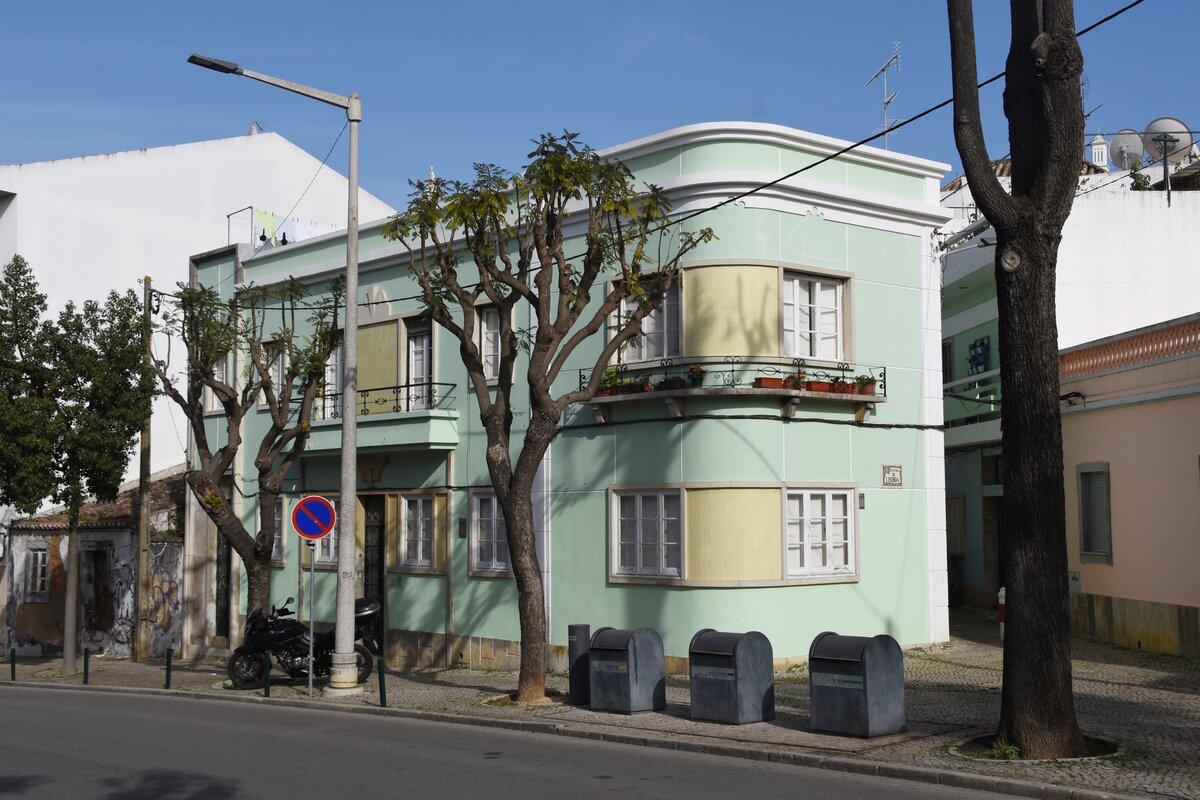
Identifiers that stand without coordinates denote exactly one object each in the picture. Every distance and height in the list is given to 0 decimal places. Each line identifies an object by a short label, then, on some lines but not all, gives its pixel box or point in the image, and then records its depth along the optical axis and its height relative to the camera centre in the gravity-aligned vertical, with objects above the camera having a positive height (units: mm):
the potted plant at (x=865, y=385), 17953 +2105
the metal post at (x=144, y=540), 24375 -119
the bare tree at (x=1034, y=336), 10367 +1674
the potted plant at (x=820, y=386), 17391 +2032
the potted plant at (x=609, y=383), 17906 +2127
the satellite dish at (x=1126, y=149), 29672 +9067
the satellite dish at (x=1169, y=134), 28484 +9134
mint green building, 17156 +1310
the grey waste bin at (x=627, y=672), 13711 -1495
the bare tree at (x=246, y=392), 19938 +2324
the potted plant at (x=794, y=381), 17203 +2067
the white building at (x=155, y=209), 33844 +9012
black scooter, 18422 -1623
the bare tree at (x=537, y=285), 14961 +2980
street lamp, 16500 +1361
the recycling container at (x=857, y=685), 11477 -1385
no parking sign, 16469 +220
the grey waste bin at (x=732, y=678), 12656 -1443
